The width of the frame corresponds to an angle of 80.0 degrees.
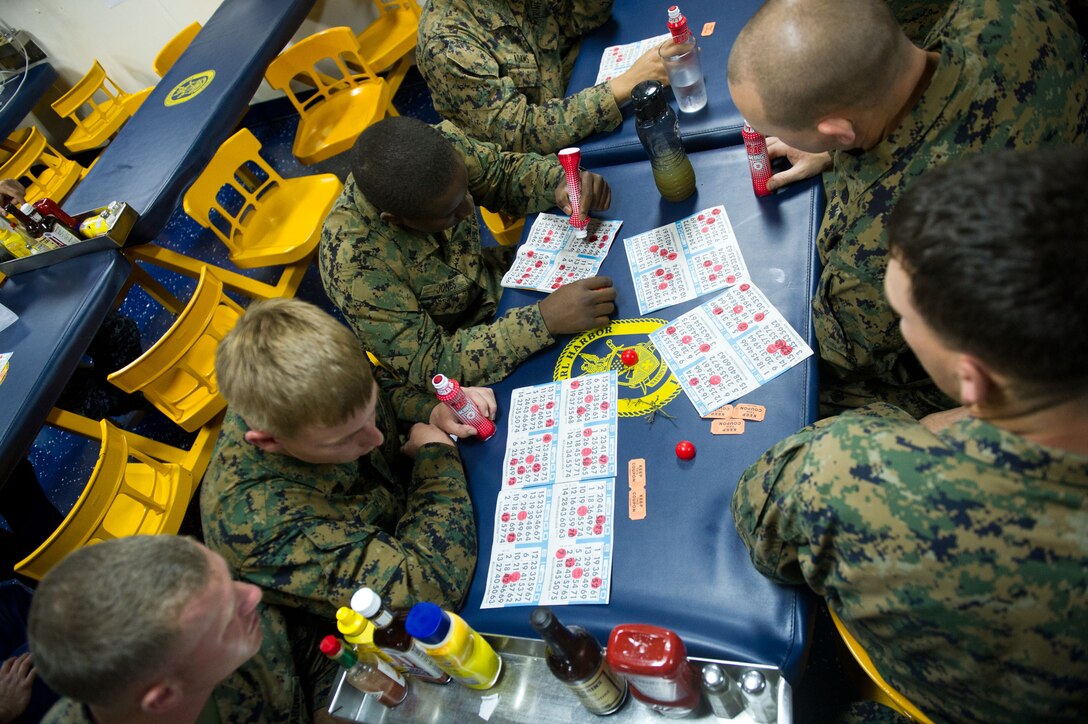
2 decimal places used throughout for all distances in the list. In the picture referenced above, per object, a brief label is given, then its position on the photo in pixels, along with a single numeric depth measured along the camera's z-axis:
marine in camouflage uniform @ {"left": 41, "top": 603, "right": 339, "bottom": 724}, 1.36
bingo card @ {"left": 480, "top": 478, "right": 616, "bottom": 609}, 1.34
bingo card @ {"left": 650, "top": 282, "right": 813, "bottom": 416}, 1.46
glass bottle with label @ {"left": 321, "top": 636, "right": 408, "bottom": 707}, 1.27
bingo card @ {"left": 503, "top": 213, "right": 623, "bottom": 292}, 1.90
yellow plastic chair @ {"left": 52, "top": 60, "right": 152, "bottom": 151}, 4.36
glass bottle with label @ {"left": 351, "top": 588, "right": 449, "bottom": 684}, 1.13
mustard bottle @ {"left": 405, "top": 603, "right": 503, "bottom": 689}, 1.12
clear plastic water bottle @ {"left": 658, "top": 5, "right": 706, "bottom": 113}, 2.05
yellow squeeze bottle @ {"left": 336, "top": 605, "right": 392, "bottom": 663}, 1.17
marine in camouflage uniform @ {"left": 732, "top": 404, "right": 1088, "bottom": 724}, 0.82
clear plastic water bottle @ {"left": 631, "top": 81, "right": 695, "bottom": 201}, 1.79
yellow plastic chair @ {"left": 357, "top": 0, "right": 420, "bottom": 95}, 3.87
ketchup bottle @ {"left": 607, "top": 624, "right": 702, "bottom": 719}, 1.02
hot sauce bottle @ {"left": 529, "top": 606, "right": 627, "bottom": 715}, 1.08
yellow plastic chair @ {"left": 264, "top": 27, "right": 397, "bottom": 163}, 3.39
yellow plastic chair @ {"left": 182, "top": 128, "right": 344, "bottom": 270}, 2.91
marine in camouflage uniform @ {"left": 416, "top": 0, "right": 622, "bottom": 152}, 2.31
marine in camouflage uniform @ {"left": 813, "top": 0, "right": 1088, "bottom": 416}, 1.29
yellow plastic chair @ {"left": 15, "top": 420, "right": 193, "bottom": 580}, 1.91
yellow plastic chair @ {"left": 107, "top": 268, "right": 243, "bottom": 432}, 2.30
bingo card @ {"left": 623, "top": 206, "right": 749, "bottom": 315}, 1.68
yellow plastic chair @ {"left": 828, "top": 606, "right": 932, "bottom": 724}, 1.09
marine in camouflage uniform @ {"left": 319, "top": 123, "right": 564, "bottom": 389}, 1.79
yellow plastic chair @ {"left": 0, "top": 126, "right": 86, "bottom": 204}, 4.18
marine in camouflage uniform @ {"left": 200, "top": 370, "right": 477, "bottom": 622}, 1.41
